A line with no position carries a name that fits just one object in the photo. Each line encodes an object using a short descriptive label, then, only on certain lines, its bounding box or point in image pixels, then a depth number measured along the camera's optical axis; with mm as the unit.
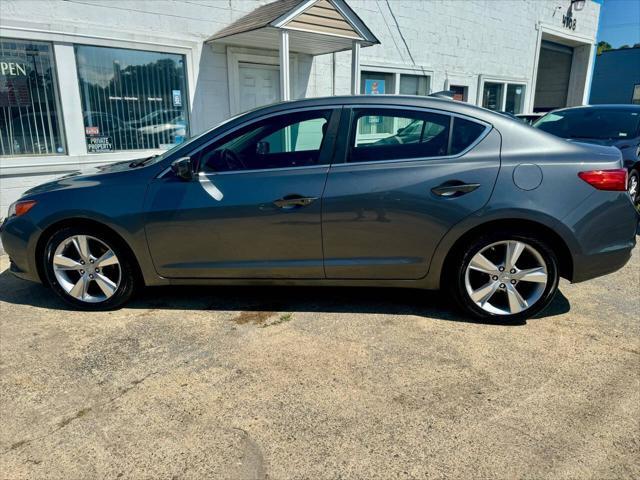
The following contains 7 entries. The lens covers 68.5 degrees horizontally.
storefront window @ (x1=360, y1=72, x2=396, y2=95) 10062
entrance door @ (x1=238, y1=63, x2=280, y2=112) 8203
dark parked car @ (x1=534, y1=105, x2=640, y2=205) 6449
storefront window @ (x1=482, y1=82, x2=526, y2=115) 13281
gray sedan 3229
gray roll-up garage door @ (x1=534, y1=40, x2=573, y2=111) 17234
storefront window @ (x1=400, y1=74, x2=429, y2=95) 10852
